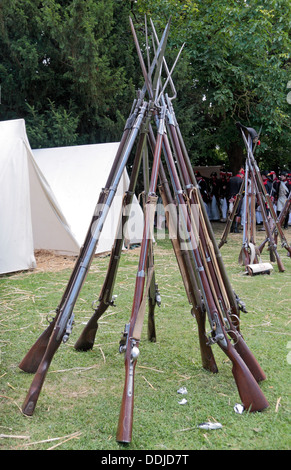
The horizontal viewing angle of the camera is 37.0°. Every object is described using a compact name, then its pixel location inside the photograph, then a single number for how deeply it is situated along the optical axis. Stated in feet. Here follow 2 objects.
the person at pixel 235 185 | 39.19
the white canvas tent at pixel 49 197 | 21.29
